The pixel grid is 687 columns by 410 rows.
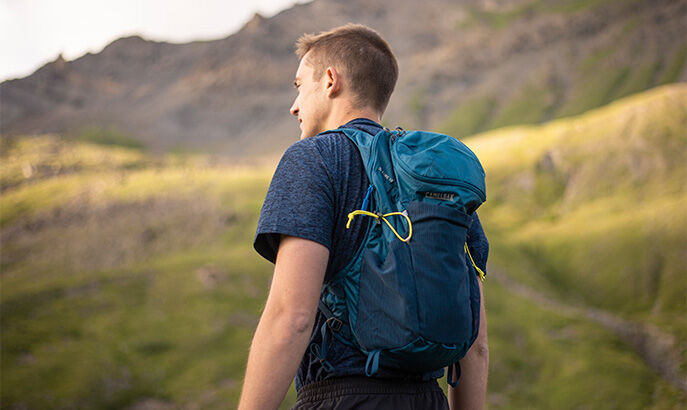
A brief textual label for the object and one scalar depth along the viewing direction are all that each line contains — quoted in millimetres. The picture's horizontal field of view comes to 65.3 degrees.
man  2533
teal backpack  2619
